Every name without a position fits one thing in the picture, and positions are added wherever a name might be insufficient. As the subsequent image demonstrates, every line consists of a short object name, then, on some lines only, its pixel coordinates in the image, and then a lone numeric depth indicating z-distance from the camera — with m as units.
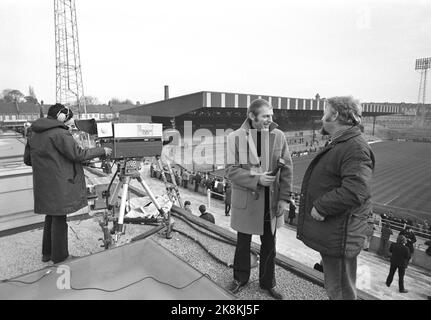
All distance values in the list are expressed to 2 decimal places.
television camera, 2.81
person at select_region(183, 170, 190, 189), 16.72
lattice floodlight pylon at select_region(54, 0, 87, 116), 27.03
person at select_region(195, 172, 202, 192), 15.67
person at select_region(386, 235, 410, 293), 6.47
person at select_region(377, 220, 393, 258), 8.95
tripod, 3.02
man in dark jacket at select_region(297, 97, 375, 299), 1.68
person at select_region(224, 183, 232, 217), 11.41
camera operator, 2.59
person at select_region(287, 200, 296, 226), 10.99
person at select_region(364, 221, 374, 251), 9.44
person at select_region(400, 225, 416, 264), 8.02
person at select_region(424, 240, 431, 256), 8.43
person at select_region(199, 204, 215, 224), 5.79
